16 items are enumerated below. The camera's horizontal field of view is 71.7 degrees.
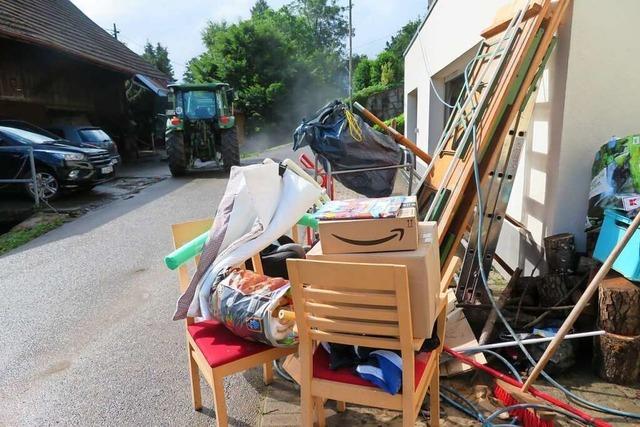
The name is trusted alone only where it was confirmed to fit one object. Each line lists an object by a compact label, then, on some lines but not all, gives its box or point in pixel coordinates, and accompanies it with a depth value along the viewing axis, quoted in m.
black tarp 4.12
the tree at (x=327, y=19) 45.81
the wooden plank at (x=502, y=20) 2.88
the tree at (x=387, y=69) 24.34
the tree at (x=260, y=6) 48.23
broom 1.99
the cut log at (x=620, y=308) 2.26
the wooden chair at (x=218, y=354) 1.96
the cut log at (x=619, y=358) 2.29
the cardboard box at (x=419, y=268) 1.65
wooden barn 11.14
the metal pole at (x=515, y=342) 2.33
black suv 7.89
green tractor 10.78
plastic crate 2.32
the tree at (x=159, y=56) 42.81
